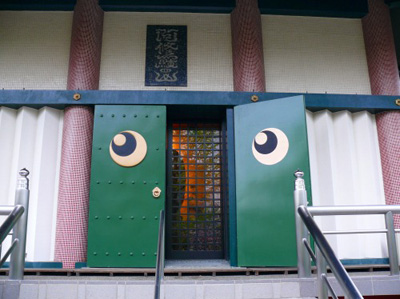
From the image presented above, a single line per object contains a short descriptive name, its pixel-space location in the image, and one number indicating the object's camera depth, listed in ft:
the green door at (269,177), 18.10
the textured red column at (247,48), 20.97
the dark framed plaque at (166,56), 21.57
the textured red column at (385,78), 20.30
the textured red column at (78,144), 18.85
